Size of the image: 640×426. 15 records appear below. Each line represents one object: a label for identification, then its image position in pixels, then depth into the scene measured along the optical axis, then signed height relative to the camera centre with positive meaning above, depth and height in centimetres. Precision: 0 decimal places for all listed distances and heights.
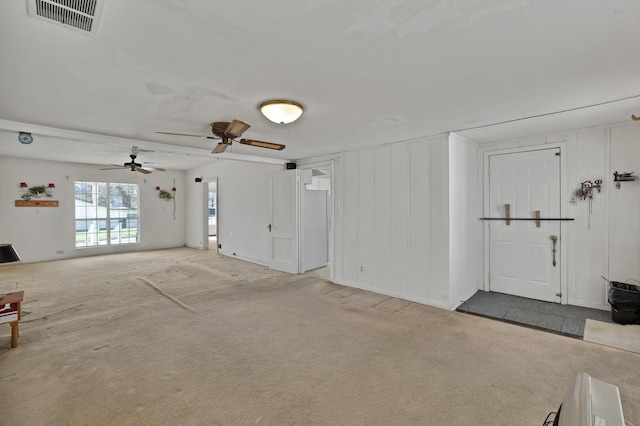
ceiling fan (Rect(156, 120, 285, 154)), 324 +86
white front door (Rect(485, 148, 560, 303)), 436 -23
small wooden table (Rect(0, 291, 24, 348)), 295 -97
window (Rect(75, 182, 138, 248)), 833 -1
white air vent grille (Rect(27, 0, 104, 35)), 149 +104
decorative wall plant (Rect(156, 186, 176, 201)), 958 +59
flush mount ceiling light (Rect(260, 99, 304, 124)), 282 +97
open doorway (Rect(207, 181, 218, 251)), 1205 -27
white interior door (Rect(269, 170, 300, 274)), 636 -24
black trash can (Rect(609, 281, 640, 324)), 345 -110
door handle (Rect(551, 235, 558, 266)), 434 -50
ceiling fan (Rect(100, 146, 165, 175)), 568 +98
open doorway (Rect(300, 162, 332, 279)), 636 -16
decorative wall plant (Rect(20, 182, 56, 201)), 727 +55
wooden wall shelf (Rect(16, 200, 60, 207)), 722 +25
